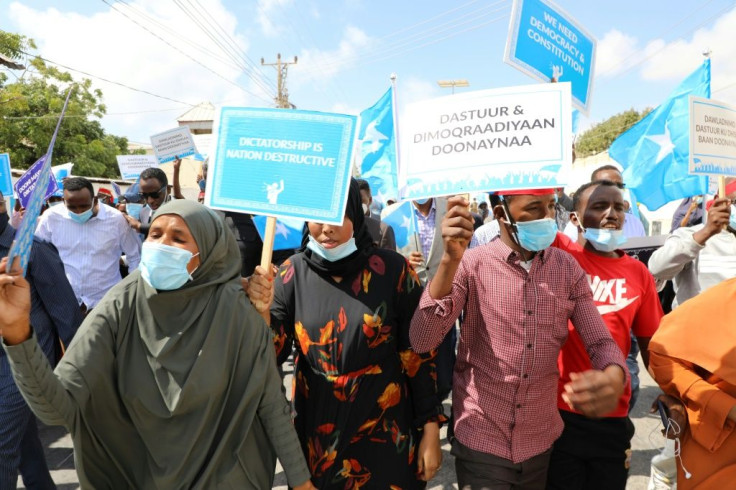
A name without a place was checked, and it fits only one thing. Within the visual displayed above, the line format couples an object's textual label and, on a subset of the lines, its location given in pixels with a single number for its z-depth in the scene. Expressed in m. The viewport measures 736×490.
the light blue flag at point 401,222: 4.84
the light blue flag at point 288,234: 3.37
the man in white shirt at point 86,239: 4.26
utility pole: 31.72
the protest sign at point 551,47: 2.86
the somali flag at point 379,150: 5.60
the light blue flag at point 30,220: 1.40
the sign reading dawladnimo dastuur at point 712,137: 2.93
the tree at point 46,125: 15.96
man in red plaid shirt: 1.87
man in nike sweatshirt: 2.15
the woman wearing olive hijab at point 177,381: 1.69
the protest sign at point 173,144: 6.98
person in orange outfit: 1.74
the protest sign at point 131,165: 10.13
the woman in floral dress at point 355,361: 1.96
